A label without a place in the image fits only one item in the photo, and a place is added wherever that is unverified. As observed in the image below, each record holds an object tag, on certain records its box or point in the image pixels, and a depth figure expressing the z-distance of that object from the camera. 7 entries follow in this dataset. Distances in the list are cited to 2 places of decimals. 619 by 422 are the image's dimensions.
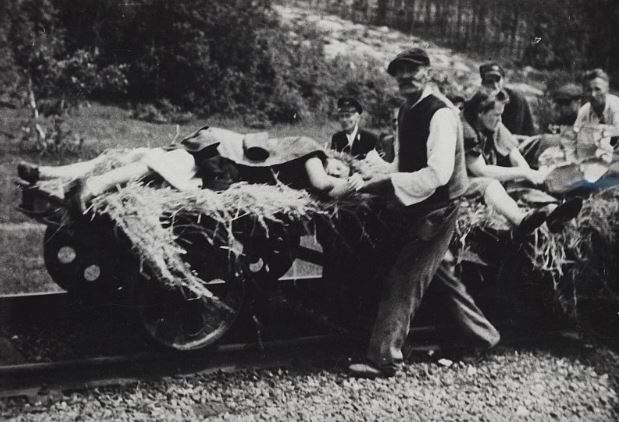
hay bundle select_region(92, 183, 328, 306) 3.57
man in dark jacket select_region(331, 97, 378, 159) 5.24
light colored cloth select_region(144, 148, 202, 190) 3.97
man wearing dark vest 3.86
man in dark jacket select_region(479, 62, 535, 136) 6.19
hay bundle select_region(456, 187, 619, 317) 4.40
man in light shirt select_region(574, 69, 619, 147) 5.44
